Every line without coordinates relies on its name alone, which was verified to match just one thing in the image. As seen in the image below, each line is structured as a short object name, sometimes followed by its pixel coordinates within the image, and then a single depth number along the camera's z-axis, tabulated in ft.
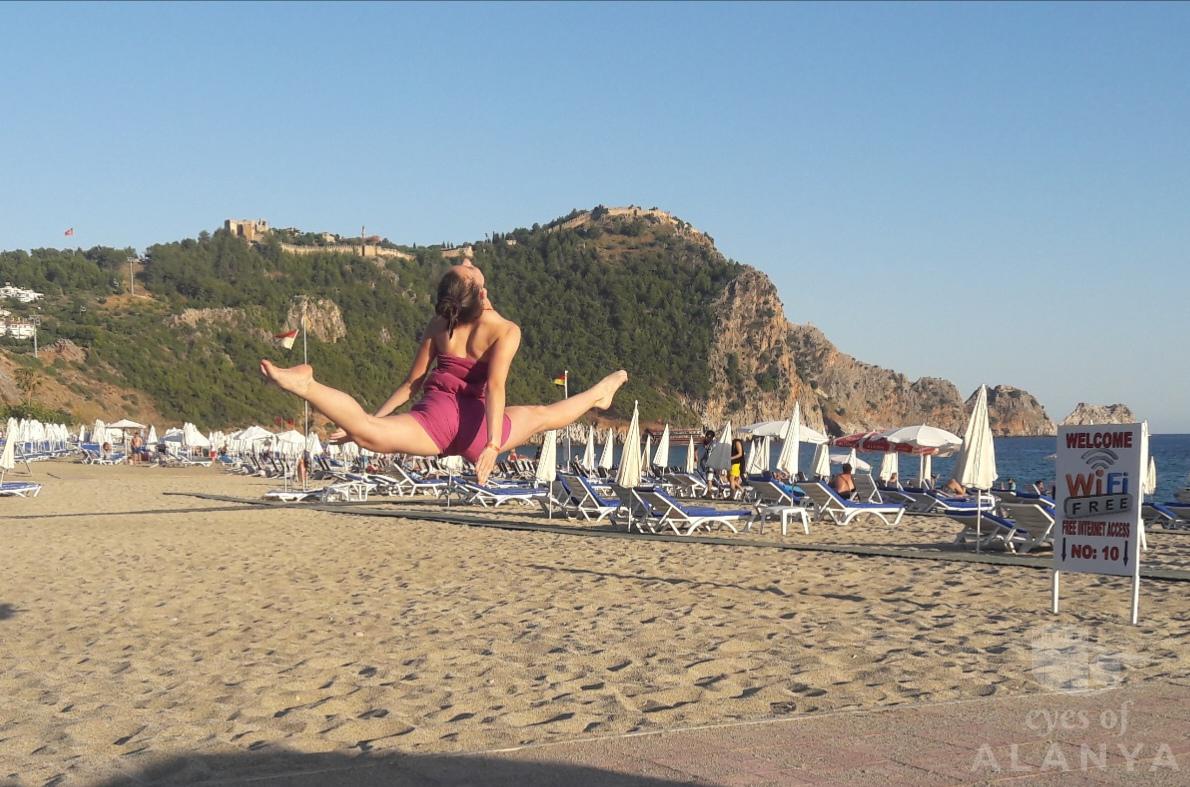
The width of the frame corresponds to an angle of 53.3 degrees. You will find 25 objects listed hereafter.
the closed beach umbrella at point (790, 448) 71.31
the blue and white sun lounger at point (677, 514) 51.24
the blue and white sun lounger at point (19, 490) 78.36
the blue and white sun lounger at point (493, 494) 69.26
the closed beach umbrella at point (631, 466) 55.98
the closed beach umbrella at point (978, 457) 43.88
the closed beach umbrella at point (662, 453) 98.66
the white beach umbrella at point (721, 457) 86.89
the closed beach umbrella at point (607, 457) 89.31
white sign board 25.79
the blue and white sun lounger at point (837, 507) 54.95
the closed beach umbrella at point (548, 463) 62.13
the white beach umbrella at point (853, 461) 94.37
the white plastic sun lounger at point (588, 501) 59.91
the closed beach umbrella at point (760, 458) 97.30
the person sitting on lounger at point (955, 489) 66.49
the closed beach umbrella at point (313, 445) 122.62
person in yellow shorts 77.00
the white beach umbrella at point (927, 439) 76.95
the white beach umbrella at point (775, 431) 91.81
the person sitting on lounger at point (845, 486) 62.95
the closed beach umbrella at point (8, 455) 77.10
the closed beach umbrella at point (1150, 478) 71.15
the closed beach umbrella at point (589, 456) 103.19
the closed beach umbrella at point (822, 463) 84.94
